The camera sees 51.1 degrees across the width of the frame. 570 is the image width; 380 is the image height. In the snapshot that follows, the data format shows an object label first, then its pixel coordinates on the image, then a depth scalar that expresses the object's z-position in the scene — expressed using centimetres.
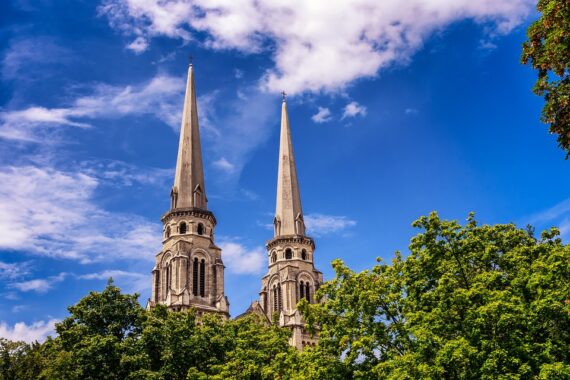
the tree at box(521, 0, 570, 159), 1493
